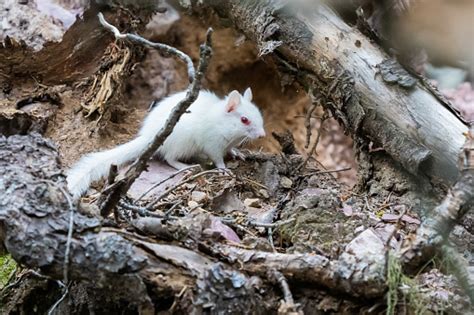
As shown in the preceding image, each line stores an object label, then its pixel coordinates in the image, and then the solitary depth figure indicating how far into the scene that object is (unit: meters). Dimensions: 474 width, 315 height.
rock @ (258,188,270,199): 6.41
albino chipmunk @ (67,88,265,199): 6.90
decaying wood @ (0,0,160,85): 7.09
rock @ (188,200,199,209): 5.65
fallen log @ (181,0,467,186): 5.60
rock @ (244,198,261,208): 6.10
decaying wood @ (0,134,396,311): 3.96
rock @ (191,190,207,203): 5.88
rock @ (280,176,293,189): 6.50
